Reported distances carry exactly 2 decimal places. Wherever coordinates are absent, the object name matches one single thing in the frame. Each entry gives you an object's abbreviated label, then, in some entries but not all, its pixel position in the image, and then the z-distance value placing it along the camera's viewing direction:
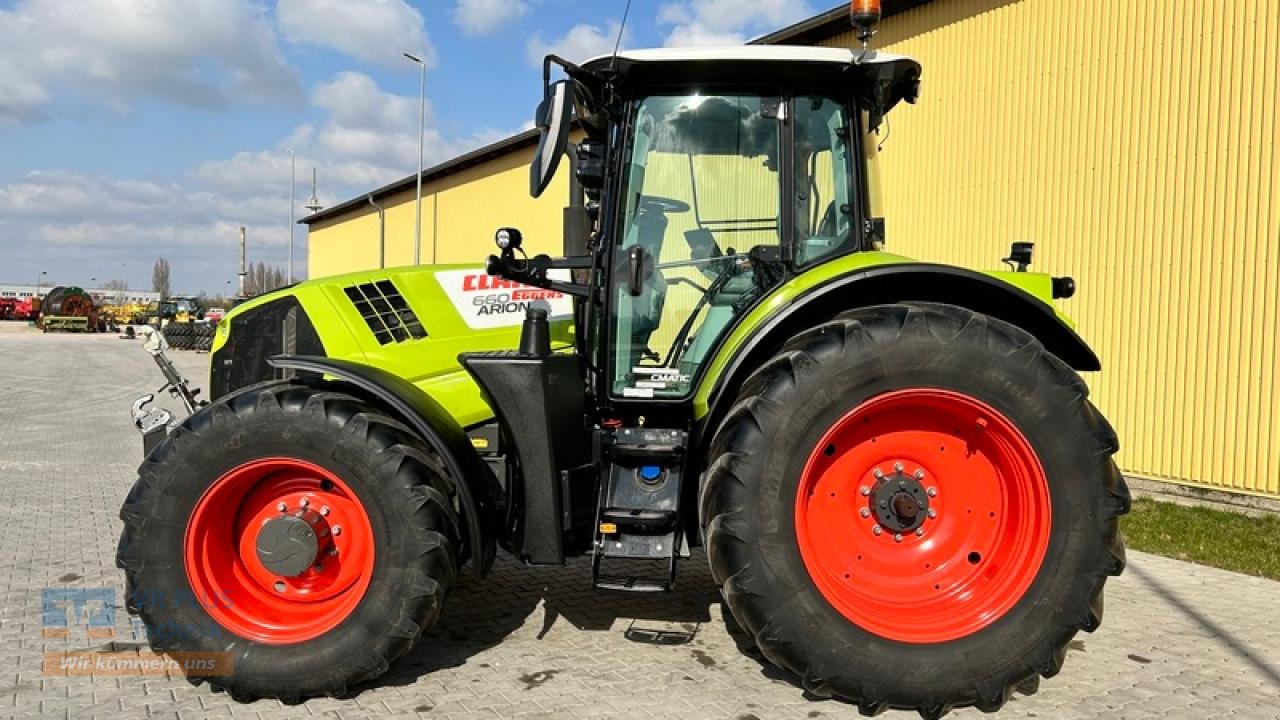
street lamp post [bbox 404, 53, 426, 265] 22.95
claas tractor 3.21
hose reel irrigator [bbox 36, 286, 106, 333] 41.78
